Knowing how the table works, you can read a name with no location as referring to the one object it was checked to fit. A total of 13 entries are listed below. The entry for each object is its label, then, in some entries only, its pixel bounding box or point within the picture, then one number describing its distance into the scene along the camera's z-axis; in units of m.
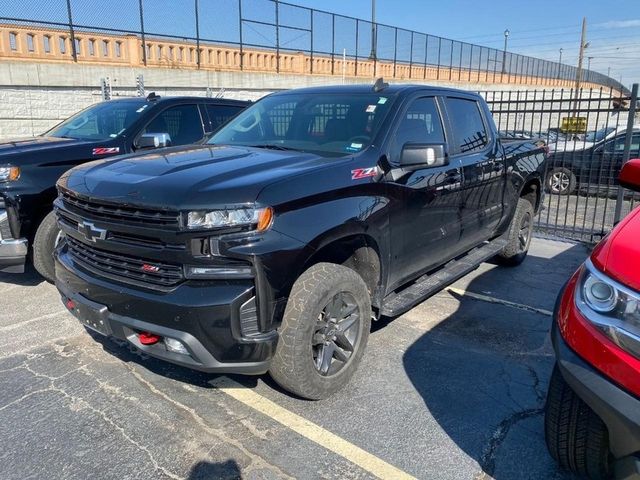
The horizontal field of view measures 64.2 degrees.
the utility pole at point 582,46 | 44.60
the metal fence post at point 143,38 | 15.50
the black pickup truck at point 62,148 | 4.63
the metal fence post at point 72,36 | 13.60
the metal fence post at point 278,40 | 20.60
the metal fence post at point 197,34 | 17.25
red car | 1.94
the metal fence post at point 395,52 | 29.80
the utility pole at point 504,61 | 41.78
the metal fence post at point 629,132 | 6.85
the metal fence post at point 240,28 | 18.96
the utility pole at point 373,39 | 27.61
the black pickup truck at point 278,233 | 2.57
